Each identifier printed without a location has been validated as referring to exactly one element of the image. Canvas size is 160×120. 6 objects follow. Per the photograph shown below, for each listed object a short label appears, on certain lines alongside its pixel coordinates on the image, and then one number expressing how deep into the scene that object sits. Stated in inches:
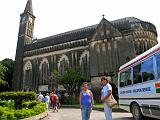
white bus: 334.6
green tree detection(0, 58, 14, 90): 2148.1
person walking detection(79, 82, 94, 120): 325.1
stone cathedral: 1304.1
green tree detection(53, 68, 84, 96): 1322.6
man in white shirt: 314.8
